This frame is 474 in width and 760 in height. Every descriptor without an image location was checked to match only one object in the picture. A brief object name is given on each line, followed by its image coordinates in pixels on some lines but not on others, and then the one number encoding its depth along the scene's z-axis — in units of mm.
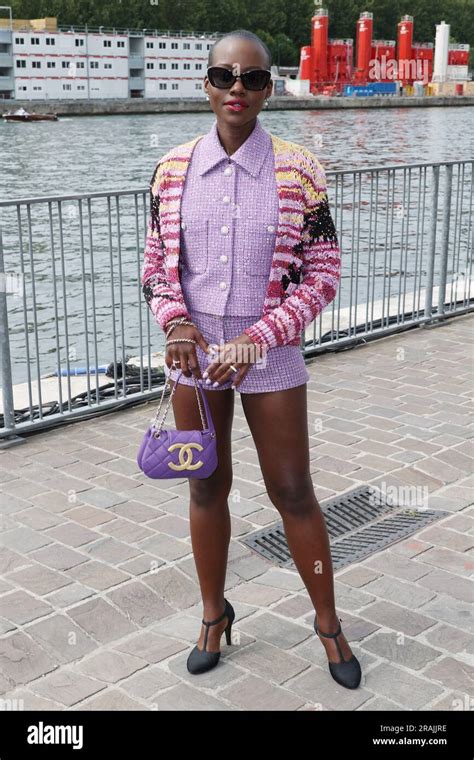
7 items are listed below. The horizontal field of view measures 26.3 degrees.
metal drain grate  4402
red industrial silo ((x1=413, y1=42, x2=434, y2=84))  140625
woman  3037
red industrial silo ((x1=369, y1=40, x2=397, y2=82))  135125
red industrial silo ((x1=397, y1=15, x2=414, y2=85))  136000
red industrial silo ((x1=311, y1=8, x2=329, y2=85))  123438
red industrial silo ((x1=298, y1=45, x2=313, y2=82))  124625
